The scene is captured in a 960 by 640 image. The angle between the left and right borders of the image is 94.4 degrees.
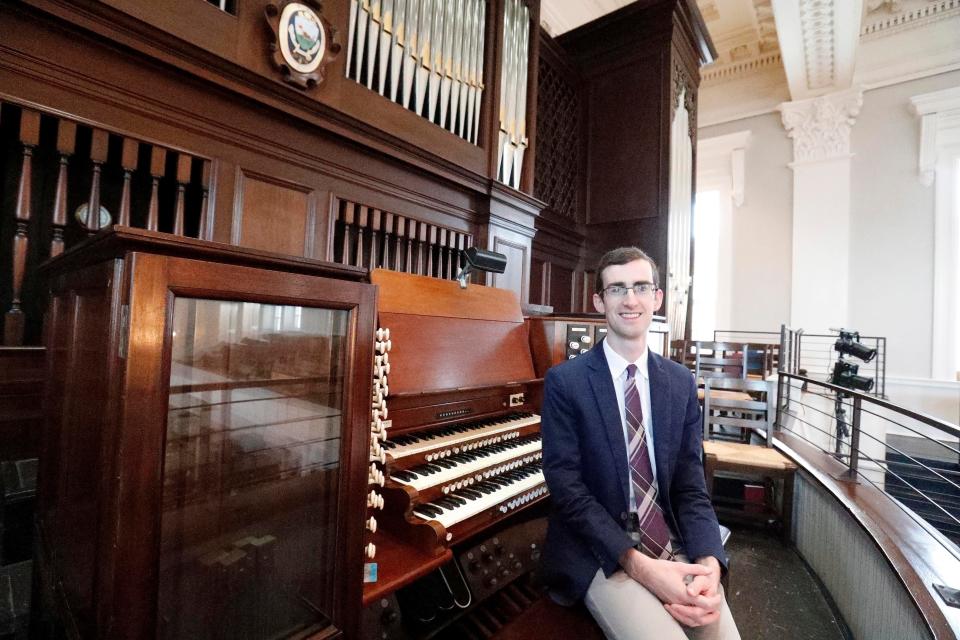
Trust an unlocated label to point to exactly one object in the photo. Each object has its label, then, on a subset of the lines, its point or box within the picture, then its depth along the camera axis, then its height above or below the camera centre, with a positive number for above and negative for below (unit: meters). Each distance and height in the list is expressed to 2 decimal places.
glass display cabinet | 0.89 -0.30
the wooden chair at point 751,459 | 3.40 -0.93
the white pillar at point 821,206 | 7.64 +2.41
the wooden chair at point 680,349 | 4.46 -0.13
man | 1.34 -0.47
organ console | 1.61 -0.42
